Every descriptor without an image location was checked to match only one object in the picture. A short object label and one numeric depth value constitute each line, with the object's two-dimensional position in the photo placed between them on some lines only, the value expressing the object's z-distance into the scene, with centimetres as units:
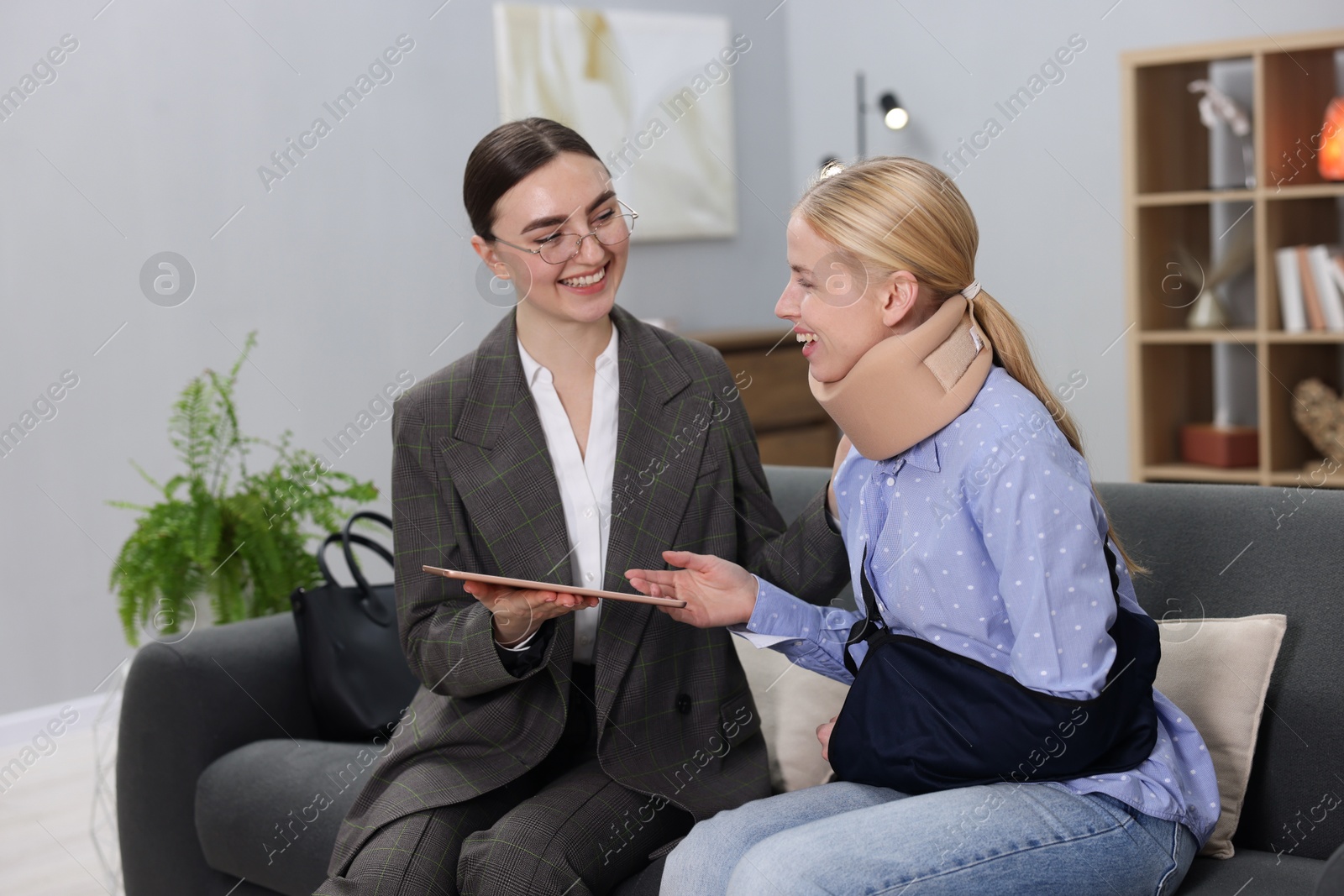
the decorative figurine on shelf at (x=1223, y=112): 379
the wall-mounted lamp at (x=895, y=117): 434
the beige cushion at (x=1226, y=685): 159
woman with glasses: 163
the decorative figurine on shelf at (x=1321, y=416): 370
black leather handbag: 220
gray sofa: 161
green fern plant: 266
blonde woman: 125
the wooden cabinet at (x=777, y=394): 439
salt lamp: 366
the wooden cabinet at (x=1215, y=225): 369
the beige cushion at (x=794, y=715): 187
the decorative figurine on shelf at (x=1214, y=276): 391
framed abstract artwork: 436
